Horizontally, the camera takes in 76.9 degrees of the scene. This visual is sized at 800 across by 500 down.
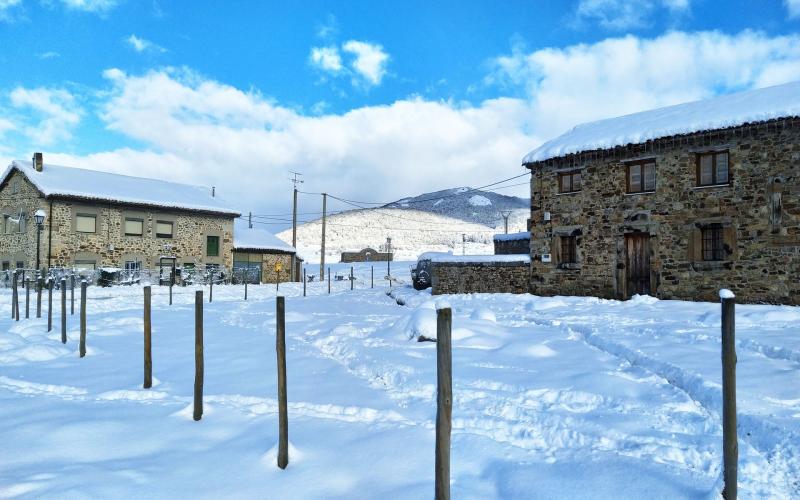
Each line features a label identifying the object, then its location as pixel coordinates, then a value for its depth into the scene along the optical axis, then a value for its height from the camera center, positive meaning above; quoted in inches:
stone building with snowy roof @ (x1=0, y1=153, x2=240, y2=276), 998.4 +85.9
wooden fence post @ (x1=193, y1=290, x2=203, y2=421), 240.4 -48.8
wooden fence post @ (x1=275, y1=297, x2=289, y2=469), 186.4 -51.7
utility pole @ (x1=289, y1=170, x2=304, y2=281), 1441.9 +116.5
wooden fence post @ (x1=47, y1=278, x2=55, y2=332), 488.1 -53.4
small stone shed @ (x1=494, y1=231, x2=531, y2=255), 1064.2 +38.5
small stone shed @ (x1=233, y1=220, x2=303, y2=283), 1307.8 +13.0
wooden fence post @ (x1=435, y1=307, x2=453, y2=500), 141.9 -40.9
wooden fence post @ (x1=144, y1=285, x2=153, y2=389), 291.7 -61.0
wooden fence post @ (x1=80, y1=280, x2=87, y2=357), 381.1 -56.1
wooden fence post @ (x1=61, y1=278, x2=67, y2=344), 435.8 -52.3
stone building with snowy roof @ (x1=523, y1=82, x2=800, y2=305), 589.9 +76.9
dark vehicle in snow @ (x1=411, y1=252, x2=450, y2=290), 1013.8 -24.6
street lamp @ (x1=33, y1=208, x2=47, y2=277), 764.6 +68.9
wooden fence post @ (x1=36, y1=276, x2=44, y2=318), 554.3 -50.1
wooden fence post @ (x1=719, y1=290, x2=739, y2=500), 146.3 -40.8
